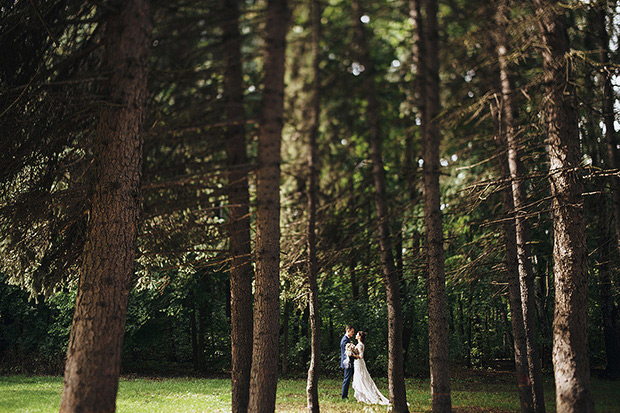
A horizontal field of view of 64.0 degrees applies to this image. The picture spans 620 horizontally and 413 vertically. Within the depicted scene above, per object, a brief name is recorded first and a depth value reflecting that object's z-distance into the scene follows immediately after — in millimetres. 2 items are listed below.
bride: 13252
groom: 14133
